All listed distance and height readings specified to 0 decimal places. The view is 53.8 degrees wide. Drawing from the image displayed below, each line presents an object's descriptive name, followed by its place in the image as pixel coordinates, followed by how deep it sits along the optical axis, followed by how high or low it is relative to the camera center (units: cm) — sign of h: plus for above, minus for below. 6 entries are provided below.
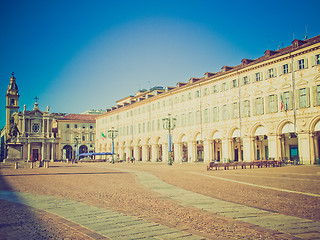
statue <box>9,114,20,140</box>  4344 +288
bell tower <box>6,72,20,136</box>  10012 +1713
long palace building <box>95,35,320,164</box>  3619 +562
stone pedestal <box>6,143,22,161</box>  4292 +11
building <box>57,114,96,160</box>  10044 +547
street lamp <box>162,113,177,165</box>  4378 +18
